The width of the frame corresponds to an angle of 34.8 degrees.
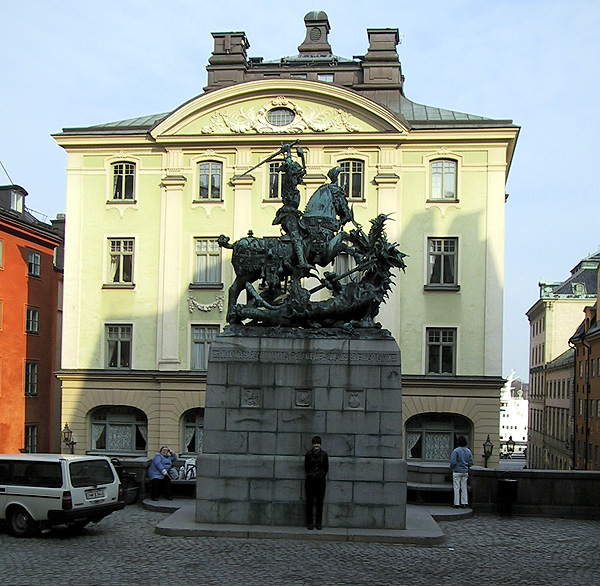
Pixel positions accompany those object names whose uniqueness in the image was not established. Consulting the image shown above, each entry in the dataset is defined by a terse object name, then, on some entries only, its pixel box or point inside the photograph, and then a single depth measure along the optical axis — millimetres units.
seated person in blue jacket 22531
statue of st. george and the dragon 19375
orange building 46406
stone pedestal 18172
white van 17625
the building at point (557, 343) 71750
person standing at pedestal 17641
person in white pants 21422
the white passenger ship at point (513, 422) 160250
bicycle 22984
